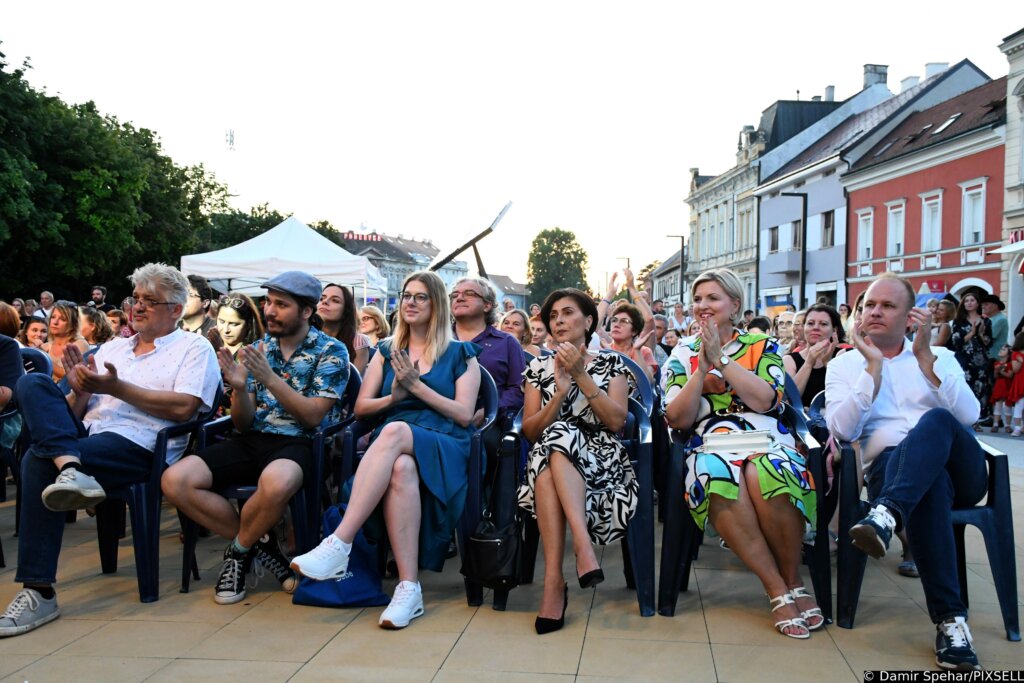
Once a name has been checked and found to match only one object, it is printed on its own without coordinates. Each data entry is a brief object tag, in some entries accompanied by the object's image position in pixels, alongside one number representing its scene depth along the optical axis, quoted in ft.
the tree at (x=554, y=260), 371.35
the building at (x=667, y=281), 237.25
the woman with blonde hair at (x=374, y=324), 25.57
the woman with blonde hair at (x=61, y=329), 22.70
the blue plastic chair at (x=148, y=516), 13.65
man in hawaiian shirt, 13.65
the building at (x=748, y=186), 152.15
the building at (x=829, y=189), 114.52
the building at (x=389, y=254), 360.07
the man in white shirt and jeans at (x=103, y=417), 12.65
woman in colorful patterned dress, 12.48
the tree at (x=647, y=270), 337.56
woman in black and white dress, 12.75
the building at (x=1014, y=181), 76.79
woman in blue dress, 12.94
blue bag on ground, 13.50
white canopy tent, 45.62
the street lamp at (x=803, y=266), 105.58
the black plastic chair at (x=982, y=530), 12.10
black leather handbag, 12.87
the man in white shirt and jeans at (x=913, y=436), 11.26
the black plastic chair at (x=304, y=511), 14.17
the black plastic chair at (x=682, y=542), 12.91
